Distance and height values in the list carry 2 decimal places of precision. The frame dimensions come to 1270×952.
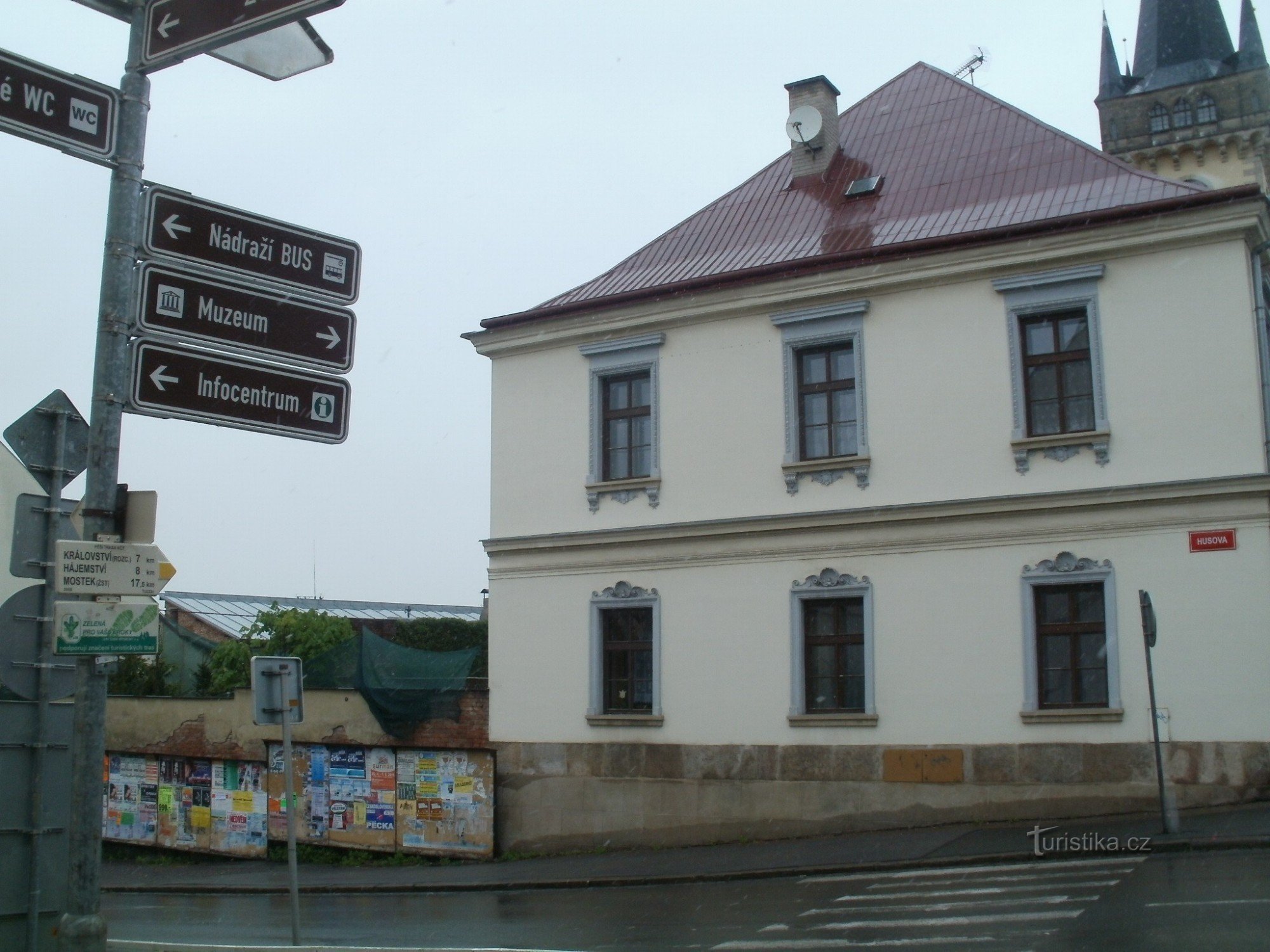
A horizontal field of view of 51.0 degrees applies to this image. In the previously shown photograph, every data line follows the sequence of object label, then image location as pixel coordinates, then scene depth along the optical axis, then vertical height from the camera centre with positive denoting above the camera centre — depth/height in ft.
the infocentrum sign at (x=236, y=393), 20.68 +5.10
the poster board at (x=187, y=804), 81.46 -5.63
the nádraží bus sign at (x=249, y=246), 21.13 +7.62
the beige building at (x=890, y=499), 55.52 +9.83
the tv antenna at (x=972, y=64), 116.89 +56.20
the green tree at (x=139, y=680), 98.37 +2.49
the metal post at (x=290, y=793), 40.14 -2.46
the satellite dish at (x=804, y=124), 76.48 +33.50
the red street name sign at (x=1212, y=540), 54.24 +6.90
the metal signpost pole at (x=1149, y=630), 48.35 +2.95
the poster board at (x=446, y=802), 71.05 -4.73
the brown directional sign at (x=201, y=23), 20.35 +10.62
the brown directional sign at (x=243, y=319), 20.90 +6.36
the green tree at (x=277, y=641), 118.93 +6.80
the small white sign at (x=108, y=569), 20.06 +2.20
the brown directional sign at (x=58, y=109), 19.66 +9.04
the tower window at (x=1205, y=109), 230.48 +103.23
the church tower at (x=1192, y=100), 224.53 +106.39
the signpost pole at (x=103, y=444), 19.43 +4.07
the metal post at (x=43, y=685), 21.42 +0.47
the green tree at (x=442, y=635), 128.98 +7.65
